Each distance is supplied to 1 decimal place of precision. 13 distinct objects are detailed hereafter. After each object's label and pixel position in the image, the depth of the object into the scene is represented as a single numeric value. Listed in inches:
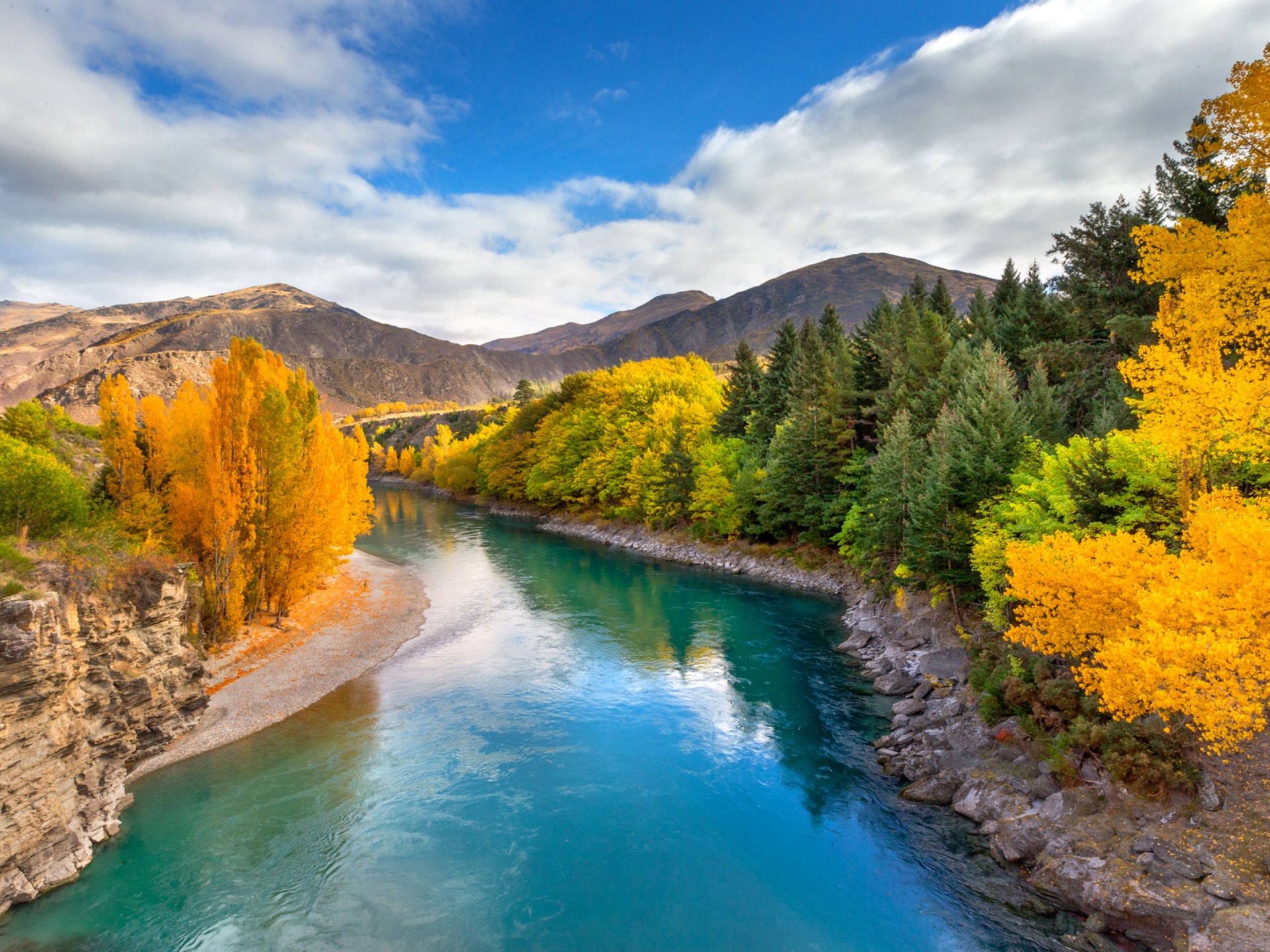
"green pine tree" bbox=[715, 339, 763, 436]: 2053.4
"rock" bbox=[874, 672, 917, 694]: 858.1
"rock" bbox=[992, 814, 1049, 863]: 514.6
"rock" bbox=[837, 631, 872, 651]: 1051.9
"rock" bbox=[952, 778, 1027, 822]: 561.6
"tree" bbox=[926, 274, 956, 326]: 1940.2
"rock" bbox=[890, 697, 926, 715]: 772.6
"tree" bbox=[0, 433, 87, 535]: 699.4
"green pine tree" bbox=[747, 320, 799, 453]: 1870.1
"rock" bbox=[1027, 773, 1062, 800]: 546.0
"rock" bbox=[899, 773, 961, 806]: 614.9
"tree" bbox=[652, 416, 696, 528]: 2012.8
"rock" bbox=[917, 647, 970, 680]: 837.8
